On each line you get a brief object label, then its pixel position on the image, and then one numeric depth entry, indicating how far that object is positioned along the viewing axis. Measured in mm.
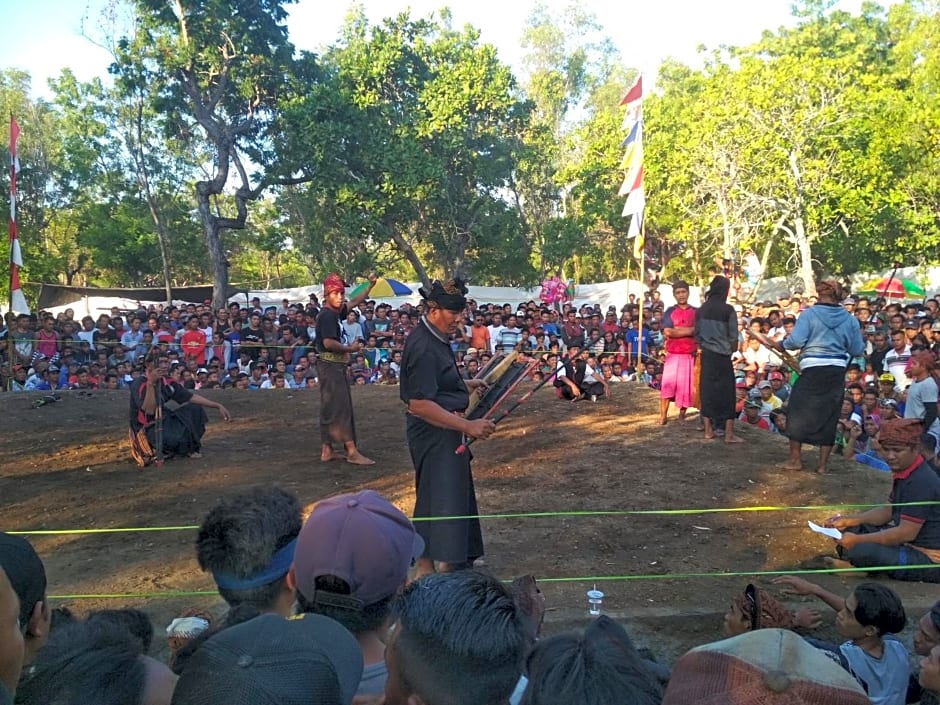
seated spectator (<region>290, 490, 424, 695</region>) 2105
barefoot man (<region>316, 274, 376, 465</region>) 7754
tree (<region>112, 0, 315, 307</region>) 20391
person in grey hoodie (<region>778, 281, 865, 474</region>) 7125
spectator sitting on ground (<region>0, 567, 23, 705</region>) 1486
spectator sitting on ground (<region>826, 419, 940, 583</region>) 4879
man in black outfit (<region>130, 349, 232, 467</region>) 7832
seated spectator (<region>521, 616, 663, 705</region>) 1536
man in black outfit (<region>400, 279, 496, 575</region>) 4543
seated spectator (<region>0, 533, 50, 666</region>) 1889
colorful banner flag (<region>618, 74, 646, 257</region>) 11766
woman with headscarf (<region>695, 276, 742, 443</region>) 8352
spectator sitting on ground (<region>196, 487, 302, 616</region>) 2504
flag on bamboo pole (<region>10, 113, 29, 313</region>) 12141
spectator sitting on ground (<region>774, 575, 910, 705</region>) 3211
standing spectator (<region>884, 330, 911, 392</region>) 11383
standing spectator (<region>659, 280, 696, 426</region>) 8891
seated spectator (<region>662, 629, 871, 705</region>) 1302
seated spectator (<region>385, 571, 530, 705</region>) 1705
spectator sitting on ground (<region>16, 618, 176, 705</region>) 1714
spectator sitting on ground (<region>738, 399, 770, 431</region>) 10641
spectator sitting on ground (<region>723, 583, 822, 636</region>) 3486
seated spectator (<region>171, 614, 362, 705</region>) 1439
